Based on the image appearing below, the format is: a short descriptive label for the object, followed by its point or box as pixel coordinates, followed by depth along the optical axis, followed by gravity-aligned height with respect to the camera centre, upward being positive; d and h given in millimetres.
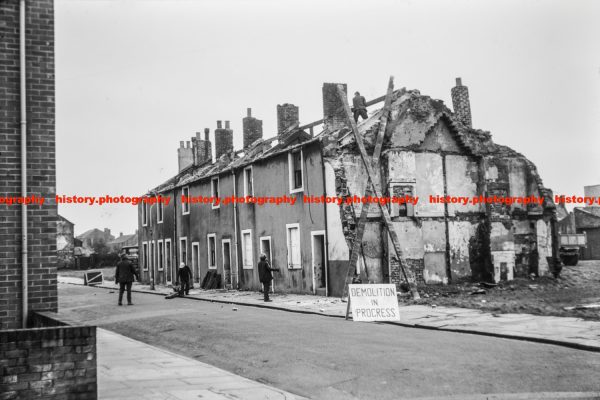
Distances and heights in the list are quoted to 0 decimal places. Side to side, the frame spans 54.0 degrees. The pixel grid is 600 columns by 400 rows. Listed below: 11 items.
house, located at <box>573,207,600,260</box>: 47344 +681
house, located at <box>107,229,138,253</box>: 103625 +2839
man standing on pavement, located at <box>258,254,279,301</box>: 21812 -856
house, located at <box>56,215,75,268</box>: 80488 +2677
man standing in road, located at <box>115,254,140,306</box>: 21734 -596
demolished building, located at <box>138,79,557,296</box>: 21891 +1559
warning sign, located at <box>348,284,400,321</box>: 14070 -1347
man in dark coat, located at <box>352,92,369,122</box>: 24281 +5804
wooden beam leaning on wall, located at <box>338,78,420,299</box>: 19062 +2091
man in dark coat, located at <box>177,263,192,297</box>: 25594 -959
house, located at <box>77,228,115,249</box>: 120375 +4738
